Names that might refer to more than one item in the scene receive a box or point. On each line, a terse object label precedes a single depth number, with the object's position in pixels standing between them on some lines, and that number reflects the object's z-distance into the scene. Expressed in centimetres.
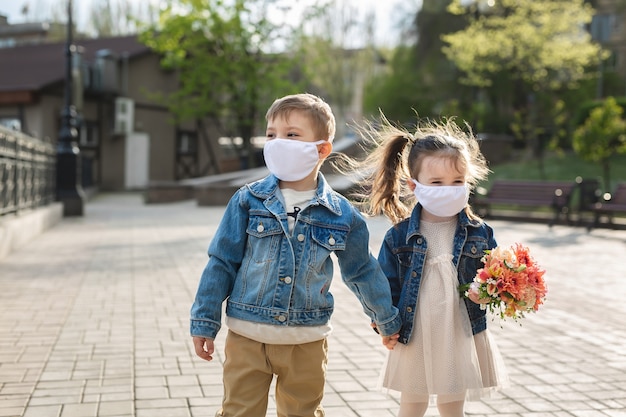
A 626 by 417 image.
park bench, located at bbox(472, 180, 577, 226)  1683
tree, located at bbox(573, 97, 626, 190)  1848
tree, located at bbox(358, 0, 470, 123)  3922
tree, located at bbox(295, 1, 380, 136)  4888
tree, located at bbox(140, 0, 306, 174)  2862
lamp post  1731
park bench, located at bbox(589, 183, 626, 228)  1538
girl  305
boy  273
